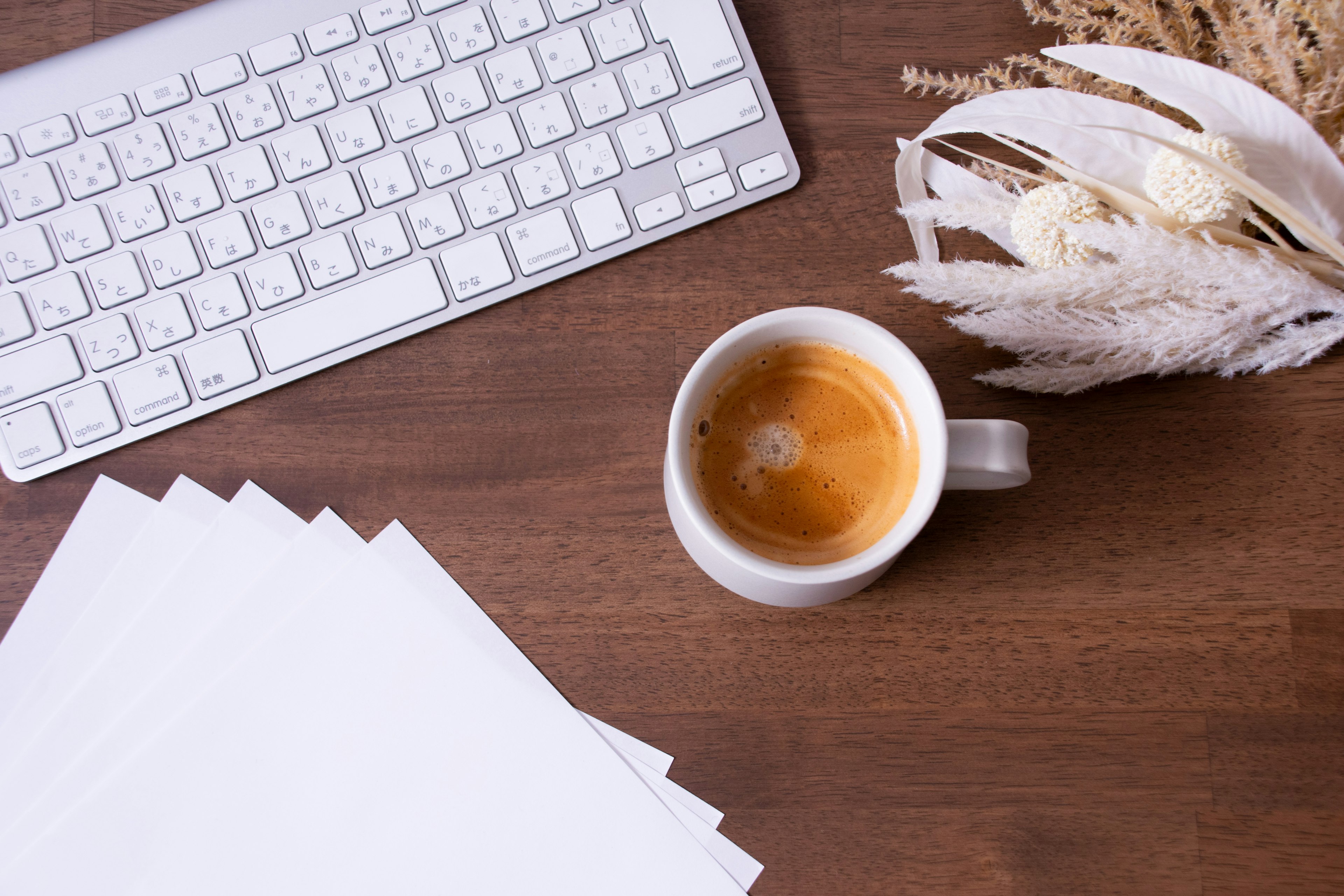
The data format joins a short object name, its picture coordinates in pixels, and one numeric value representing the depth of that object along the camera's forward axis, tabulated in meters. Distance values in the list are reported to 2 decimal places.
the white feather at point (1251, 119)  0.60
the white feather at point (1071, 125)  0.62
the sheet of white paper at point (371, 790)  0.65
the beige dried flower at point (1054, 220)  0.61
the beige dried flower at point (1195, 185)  0.58
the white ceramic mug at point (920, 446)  0.54
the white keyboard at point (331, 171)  0.67
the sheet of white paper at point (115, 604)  0.68
